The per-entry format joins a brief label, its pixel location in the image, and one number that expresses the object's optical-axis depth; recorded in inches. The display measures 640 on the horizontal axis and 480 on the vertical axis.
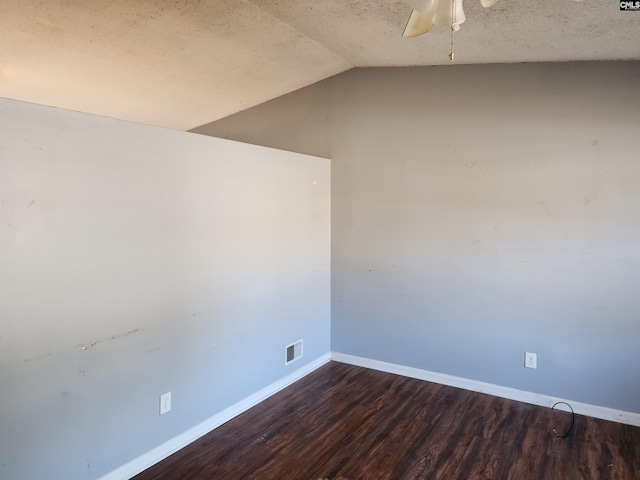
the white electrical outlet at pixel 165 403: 93.4
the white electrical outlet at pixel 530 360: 121.6
